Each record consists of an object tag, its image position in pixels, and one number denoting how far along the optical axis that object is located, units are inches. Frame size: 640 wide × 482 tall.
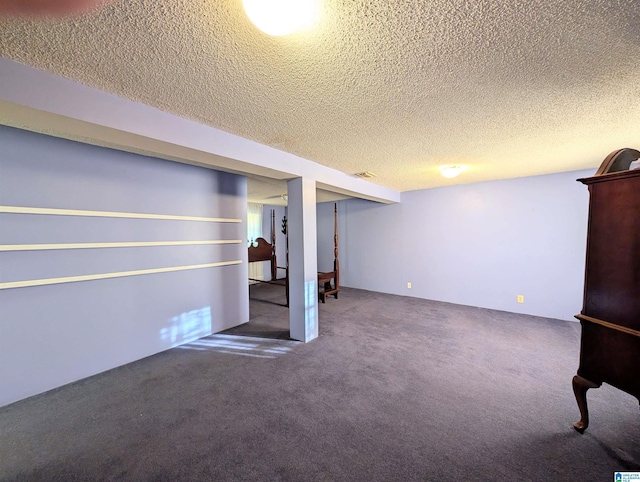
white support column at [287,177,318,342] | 118.5
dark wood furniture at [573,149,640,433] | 54.5
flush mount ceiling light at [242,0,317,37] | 34.2
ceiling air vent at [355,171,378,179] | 142.1
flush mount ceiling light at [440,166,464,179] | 128.0
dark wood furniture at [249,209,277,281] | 199.3
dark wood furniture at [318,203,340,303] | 193.8
